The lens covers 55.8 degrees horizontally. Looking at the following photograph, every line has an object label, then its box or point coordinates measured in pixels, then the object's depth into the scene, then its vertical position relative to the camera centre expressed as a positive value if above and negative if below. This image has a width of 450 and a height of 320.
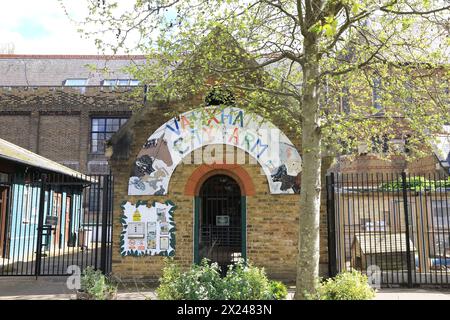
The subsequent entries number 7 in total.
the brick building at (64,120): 28.58 +6.63
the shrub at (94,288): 7.34 -1.23
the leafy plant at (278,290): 6.73 -1.17
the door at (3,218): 15.18 +0.00
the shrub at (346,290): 6.53 -1.12
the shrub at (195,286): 6.01 -0.98
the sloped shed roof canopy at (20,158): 13.92 +2.15
